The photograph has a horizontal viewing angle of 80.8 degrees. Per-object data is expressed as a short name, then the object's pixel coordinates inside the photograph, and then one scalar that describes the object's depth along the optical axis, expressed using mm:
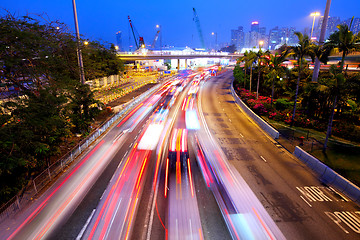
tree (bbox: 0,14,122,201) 12781
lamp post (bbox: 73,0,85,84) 19389
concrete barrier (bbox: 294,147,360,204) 13117
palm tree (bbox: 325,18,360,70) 19906
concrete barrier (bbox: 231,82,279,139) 23162
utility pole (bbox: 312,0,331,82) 26359
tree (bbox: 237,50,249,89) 43488
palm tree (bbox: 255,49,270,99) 37738
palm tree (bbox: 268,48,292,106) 30630
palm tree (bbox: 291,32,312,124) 22775
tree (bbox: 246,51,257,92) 40138
